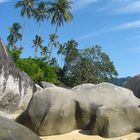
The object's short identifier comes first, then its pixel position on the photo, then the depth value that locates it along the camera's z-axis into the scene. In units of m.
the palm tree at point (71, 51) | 30.27
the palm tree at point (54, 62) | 31.55
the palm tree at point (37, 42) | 31.82
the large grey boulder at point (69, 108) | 6.57
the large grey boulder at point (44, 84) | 15.59
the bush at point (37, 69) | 19.96
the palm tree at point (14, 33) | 33.69
